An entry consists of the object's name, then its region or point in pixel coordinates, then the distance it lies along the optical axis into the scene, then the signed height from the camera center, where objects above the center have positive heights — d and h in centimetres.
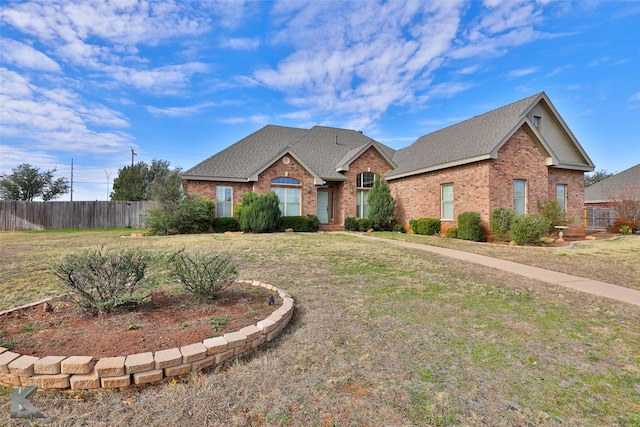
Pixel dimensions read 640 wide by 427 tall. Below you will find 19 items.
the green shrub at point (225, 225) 1642 -60
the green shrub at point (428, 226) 1599 -74
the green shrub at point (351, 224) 1831 -68
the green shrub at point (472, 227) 1339 -70
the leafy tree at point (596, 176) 5106 +606
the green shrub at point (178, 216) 1498 -6
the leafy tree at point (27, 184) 2672 +297
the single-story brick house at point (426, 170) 1413 +241
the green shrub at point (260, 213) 1584 +4
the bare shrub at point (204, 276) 402 -85
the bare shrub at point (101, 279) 349 -78
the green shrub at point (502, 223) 1280 -49
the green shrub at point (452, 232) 1457 -102
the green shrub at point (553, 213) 1392 -9
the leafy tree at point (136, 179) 3553 +461
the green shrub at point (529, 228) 1157 -66
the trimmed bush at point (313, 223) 1750 -57
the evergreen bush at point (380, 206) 1806 +43
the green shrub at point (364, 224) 1822 -69
